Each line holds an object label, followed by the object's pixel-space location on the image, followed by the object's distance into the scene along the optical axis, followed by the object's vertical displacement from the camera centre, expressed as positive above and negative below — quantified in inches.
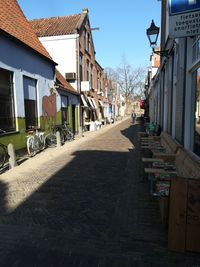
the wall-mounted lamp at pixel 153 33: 281.9 +90.9
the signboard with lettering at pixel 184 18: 100.7 +40.0
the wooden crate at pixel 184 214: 110.0 -49.6
